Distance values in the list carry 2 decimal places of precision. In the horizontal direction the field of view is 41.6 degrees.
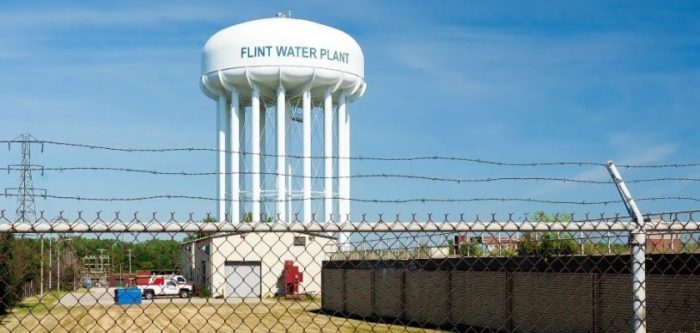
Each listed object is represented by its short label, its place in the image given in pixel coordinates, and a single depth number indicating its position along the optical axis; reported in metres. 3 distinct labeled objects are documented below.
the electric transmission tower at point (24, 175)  48.62
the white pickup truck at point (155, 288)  46.23
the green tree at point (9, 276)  22.02
